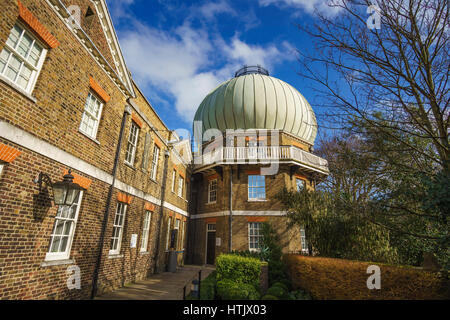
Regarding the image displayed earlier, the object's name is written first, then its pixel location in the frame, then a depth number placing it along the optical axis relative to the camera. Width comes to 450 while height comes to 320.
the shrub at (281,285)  8.14
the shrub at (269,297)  7.02
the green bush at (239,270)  8.34
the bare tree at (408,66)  4.39
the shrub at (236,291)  6.84
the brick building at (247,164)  15.20
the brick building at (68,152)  4.59
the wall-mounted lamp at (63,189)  5.19
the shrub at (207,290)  6.58
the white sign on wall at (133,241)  9.08
